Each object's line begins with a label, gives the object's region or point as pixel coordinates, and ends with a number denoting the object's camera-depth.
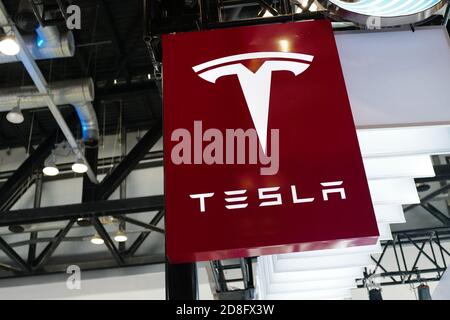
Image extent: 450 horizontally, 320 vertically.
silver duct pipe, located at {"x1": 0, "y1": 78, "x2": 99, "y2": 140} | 7.78
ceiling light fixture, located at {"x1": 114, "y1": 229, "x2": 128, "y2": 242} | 10.81
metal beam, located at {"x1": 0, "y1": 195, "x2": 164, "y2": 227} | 8.75
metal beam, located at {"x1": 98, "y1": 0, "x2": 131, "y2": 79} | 8.12
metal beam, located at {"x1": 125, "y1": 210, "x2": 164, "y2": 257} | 12.03
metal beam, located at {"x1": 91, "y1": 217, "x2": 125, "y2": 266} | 9.43
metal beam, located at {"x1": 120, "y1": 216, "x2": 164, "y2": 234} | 10.07
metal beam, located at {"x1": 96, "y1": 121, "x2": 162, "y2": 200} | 8.94
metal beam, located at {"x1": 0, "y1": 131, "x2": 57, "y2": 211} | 8.85
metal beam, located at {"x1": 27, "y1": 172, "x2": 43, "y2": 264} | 12.05
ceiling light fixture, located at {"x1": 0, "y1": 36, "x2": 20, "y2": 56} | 6.05
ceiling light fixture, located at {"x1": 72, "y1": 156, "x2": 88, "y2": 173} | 8.51
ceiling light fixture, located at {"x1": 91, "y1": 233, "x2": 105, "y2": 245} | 10.71
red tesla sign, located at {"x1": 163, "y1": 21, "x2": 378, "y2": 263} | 2.30
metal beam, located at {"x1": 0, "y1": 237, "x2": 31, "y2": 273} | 11.07
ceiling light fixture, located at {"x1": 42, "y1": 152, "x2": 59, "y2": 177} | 8.54
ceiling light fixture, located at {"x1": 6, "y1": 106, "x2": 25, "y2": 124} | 7.55
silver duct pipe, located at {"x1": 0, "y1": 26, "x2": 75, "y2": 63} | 6.68
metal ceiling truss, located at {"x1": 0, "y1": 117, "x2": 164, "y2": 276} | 8.77
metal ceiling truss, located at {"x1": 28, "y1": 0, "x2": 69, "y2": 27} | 6.16
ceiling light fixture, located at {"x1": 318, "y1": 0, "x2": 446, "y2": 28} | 2.99
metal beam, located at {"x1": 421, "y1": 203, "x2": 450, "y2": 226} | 12.46
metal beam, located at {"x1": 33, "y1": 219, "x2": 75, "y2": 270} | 10.64
